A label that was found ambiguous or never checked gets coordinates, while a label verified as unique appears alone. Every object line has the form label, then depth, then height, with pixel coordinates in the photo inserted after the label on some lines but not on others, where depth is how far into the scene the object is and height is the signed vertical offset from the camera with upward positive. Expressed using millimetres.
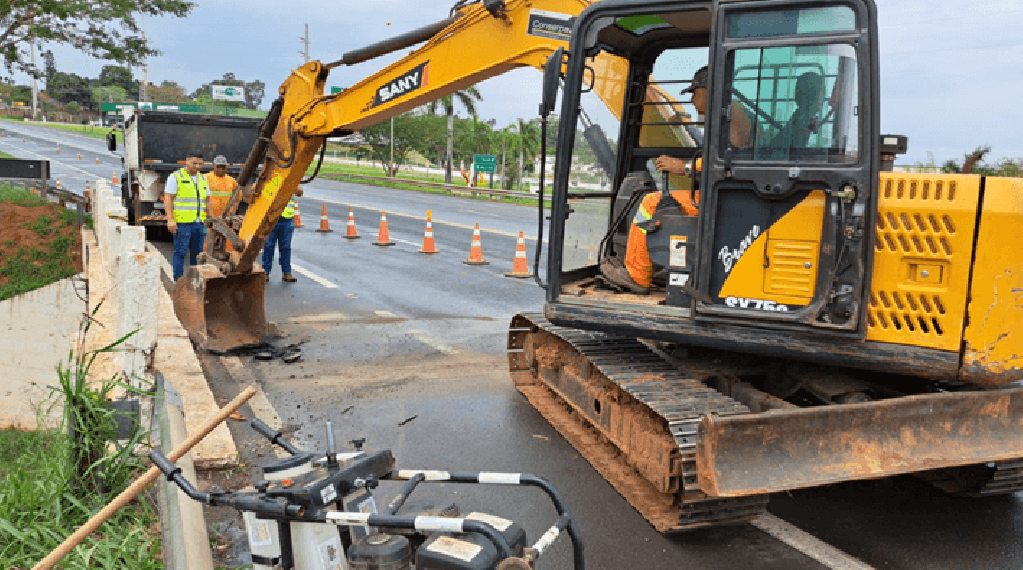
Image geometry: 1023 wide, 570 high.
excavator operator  5418 -374
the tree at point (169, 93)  100438 +9174
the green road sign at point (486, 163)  39344 +466
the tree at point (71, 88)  112625 +9256
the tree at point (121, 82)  121438 +11419
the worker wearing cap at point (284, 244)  12578 -1229
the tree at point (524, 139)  45875 +2035
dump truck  16375 +305
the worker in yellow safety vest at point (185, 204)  11109 -595
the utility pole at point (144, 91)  58469 +4843
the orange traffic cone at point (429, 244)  16391 -1474
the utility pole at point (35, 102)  96625 +6103
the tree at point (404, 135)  55281 +2294
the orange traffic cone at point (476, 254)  14984 -1502
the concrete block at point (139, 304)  4801 -862
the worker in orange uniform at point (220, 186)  11367 -346
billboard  72225 +6164
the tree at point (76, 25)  20172 +3305
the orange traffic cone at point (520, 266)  13788 -1559
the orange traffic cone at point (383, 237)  17453 -1462
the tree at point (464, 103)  44053 +3823
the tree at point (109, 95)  105388 +8032
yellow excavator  4176 -634
